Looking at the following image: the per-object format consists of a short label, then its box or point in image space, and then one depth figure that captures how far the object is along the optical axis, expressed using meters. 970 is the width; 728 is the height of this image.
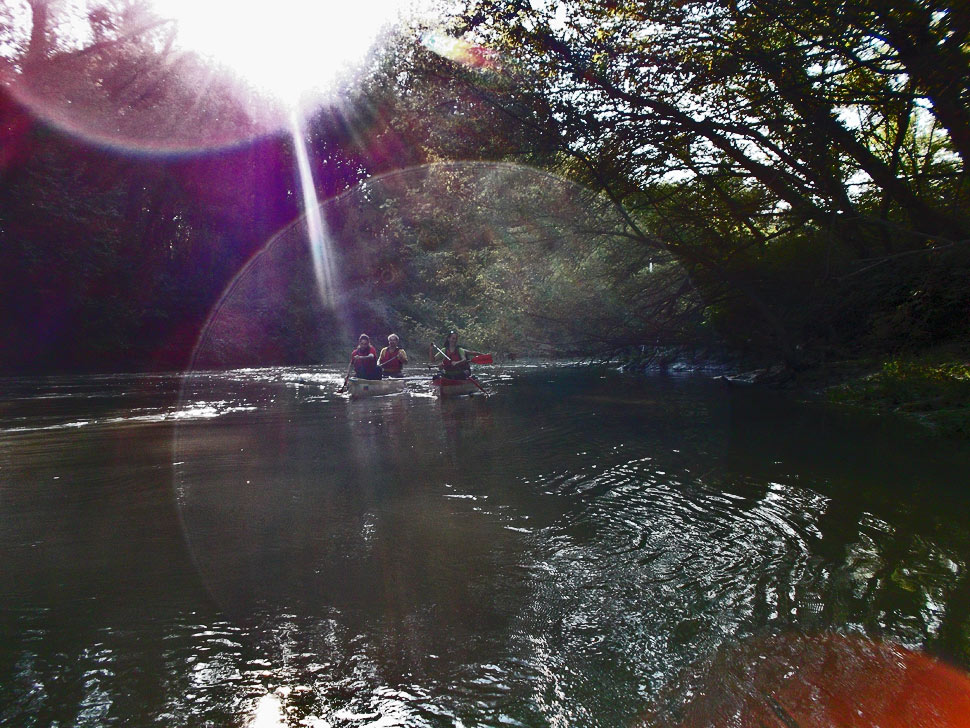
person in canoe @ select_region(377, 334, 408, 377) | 18.88
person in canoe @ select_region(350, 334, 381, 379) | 17.89
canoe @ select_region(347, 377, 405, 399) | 17.44
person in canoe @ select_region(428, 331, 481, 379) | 17.61
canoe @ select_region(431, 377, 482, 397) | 17.30
